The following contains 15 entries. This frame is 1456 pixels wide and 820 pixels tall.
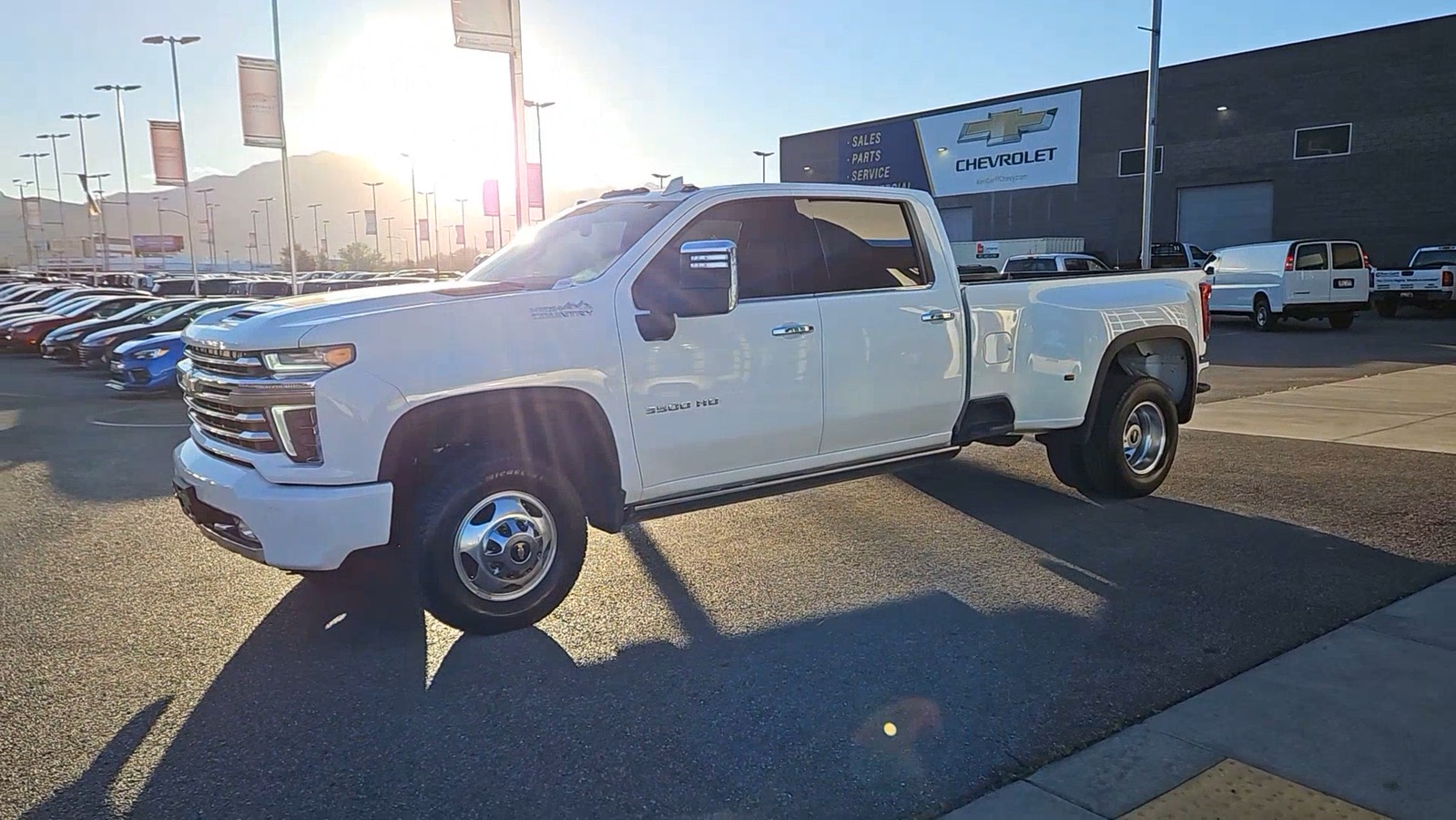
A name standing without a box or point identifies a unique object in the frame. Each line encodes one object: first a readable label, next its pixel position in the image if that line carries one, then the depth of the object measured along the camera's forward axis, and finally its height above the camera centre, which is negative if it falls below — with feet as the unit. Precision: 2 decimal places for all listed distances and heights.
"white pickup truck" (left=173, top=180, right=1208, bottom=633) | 13.85 -1.87
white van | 75.56 -1.78
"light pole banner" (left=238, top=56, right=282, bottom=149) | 86.28 +14.22
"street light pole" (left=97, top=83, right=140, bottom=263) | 165.37 +23.20
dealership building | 104.47 +12.94
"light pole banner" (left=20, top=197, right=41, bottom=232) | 276.33 +19.04
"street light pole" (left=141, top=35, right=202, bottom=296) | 126.82 +28.82
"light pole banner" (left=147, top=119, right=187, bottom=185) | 111.55 +12.61
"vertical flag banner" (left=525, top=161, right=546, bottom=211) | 74.23 +5.84
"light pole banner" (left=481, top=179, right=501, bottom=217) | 82.79 +5.67
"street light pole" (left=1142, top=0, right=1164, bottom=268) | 84.28 +12.01
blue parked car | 49.24 -4.63
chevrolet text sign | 138.82 +16.61
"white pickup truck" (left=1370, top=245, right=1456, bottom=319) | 83.56 -2.22
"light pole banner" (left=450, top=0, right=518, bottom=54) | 48.83 +11.69
